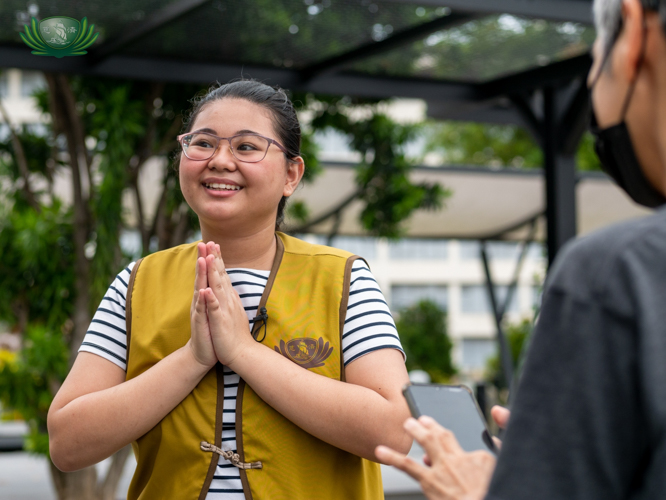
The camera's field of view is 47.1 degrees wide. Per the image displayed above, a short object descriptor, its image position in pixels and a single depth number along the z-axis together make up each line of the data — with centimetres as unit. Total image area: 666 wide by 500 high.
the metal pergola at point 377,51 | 402
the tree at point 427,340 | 1499
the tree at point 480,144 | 2316
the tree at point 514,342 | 1517
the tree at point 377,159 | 550
